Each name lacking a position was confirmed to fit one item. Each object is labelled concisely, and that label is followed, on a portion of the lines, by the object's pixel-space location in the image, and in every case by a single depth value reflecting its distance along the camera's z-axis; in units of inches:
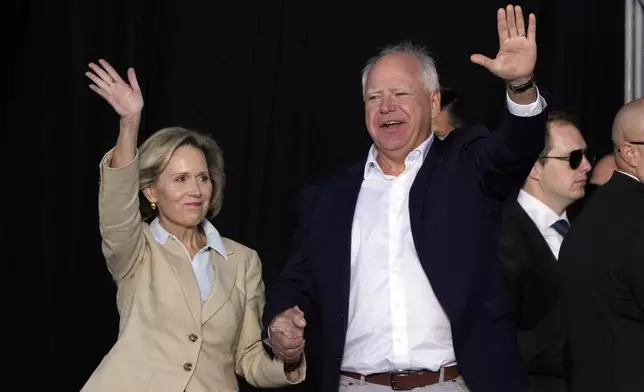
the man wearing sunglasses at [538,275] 329.7
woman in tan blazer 287.0
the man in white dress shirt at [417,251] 264.1
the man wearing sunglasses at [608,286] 286.2
